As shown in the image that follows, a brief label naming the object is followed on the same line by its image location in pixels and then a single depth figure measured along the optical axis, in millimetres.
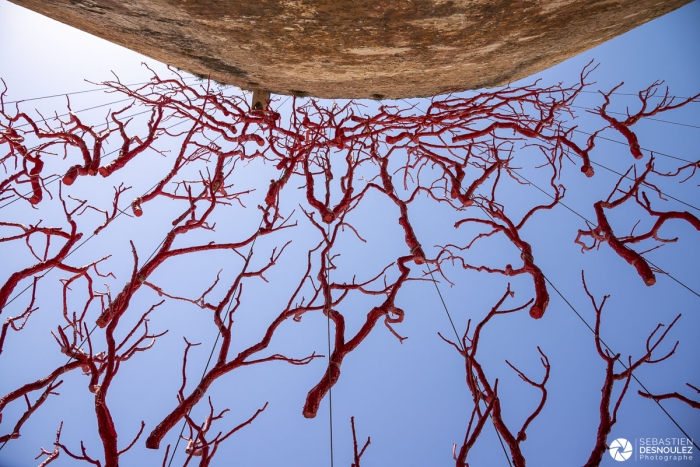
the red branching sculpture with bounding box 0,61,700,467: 1957
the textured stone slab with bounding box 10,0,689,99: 2312
